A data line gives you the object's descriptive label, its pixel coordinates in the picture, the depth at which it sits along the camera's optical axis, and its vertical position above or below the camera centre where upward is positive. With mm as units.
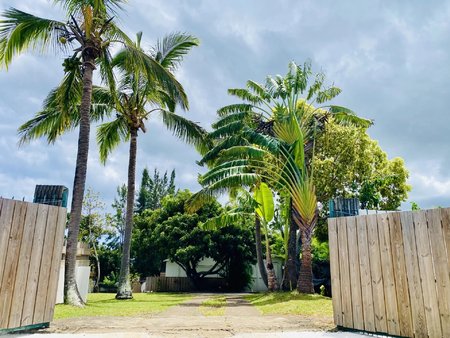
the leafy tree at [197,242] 23891 +1545
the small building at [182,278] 24812 -876
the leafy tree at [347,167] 19162 +5298
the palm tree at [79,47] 10016 +6415
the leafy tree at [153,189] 40281 +8623
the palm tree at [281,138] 13266 +5477
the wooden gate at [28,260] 4844 +57
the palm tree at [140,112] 14080 +6162
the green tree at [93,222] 32562 +3929
